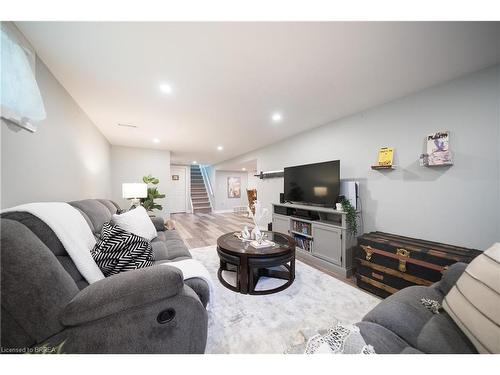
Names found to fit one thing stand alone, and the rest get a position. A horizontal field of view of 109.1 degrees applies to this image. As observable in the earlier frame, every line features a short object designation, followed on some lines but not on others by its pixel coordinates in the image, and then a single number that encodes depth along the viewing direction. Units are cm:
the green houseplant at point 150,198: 412
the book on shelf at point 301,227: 292
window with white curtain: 84
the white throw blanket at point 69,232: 91
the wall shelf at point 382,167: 222
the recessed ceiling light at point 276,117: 268
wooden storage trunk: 156
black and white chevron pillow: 115
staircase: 822
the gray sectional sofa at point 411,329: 76
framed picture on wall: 843
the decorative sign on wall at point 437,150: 181
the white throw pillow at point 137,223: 178
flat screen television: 264
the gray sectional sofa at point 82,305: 68
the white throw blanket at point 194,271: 120
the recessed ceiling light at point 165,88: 187
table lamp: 337
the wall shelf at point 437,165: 181
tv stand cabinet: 236
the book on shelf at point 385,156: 223
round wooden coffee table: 184
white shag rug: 129
